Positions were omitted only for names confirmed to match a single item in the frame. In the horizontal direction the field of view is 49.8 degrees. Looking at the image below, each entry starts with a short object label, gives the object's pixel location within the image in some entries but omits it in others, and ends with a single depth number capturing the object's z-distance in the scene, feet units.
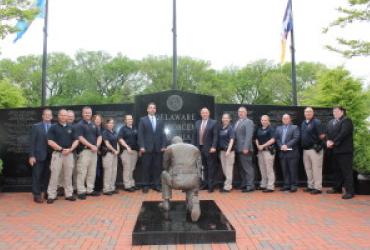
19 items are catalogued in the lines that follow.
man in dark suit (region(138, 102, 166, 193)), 32.78
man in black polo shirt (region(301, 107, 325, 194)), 32.09
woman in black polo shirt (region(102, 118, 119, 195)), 32.19
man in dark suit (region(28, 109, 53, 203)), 29.14
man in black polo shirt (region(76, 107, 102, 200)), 30.37
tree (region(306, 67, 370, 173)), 40.55
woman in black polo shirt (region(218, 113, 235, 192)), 33.30
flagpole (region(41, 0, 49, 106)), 48.75
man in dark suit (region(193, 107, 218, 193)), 32.81
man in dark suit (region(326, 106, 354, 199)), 29.50
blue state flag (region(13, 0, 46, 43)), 33.62
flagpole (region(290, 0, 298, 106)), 50.28
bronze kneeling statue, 20.61
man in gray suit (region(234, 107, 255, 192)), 32.81
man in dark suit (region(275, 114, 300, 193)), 32.83
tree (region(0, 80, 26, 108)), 43.95
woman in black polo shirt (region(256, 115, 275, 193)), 33.32
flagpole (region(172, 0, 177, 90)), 47.81
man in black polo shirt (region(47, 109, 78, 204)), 29.04
